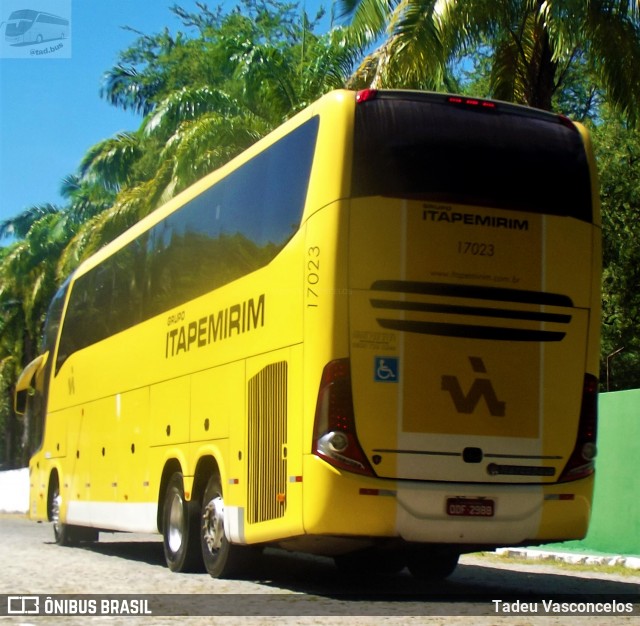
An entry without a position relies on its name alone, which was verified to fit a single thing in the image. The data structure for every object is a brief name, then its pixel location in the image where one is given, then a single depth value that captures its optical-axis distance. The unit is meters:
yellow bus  9.71
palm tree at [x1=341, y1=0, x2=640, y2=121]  18.66
